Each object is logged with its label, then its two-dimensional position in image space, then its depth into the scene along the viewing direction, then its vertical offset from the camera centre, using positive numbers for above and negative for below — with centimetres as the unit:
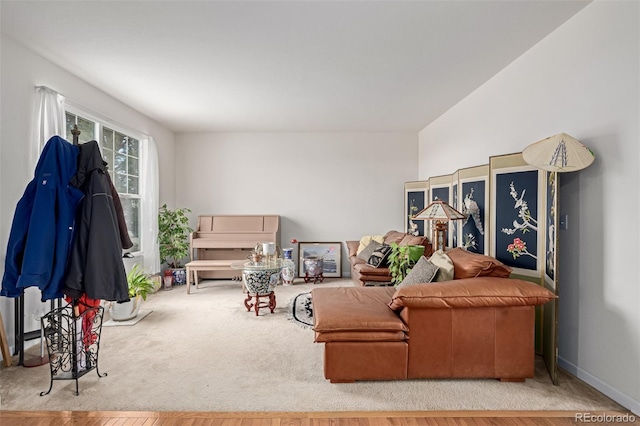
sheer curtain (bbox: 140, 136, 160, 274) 512 +14
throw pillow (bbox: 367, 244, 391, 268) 454 -61
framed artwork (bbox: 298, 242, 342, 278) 609 -77
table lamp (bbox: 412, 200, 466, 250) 358 +1
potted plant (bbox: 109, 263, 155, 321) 369 -101
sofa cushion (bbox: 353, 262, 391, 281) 443 -78
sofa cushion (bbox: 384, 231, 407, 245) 521 -38
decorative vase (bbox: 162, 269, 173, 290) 530 -109
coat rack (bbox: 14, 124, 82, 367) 264 -100
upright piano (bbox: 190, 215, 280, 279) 560 -39
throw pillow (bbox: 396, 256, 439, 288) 273 -51
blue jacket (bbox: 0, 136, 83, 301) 206 -9
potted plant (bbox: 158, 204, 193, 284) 549 -42
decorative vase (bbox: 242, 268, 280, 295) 381 -78
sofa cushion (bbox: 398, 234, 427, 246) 461 -38
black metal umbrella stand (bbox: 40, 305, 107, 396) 232 -98
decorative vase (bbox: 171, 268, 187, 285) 554 -107
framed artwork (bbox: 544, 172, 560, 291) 241 -11
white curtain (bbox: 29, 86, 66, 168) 304 +91
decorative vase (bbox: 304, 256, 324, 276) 571 -91
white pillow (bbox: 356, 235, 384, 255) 535 -44
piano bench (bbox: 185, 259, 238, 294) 507 -82
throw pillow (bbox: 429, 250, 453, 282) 272 -45
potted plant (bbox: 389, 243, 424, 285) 359 -51
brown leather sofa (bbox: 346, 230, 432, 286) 445 -75
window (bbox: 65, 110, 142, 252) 409 +80
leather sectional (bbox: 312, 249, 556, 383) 233 -91
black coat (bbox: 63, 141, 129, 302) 215 -20
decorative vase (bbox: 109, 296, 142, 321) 369 -111
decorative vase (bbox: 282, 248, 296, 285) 544 -104
